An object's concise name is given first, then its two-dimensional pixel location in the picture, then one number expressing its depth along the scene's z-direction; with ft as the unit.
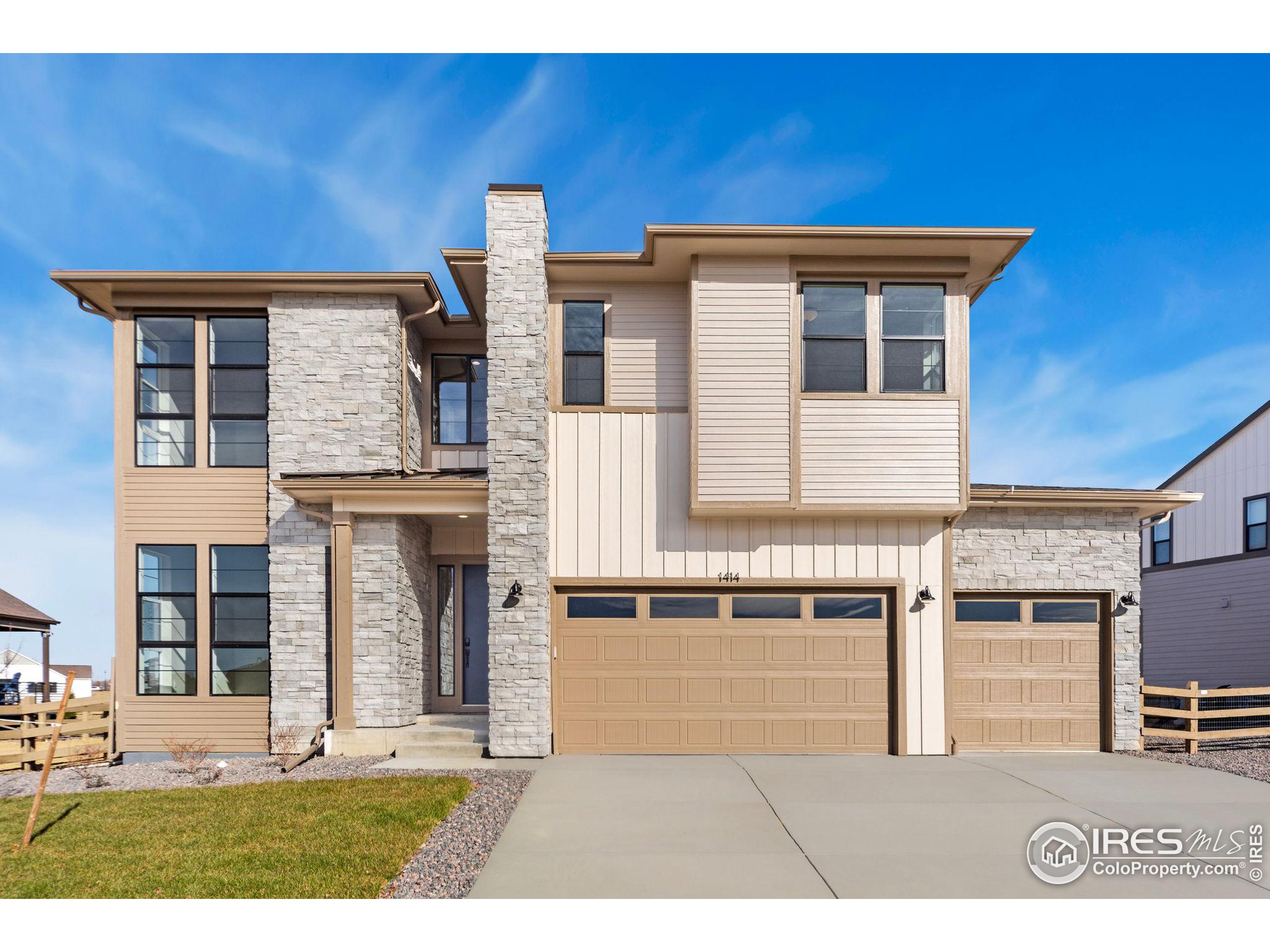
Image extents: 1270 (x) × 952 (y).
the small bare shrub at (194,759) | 28.17
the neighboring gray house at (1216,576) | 51.29
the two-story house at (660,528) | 30.89
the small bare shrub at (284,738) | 31.68
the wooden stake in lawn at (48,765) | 19.54
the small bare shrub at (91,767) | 27.48
